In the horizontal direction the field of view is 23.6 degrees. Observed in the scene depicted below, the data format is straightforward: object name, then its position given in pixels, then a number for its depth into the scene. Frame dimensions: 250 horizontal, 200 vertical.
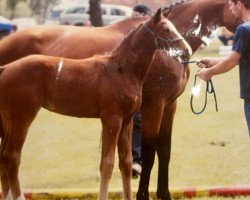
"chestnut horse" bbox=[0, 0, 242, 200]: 6.42
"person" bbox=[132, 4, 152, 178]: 8.29
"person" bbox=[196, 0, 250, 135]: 5.31
